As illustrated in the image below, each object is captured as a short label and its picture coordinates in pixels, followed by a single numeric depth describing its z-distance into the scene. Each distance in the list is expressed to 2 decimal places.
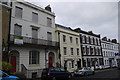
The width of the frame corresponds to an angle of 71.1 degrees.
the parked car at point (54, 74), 9.18
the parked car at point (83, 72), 12.71
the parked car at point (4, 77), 6.47
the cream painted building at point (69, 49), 16.38
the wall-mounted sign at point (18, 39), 10.98
